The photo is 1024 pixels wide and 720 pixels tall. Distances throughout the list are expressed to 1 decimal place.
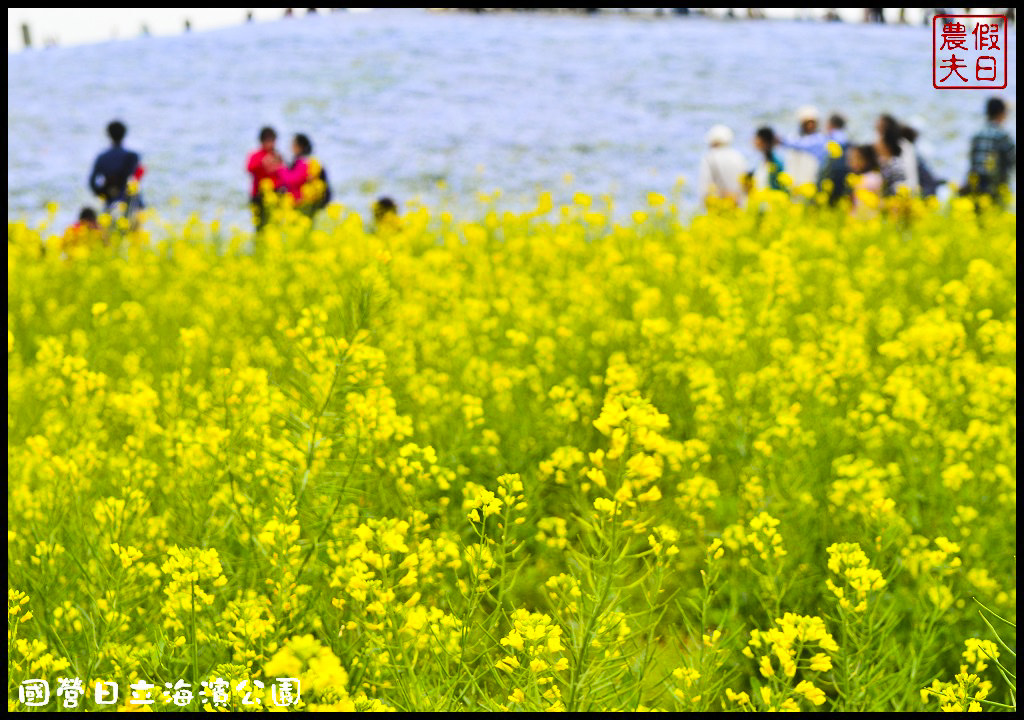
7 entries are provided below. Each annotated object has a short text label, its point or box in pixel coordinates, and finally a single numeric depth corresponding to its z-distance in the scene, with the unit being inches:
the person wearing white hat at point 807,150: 735.1
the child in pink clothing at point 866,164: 681.8
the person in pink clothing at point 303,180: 701.3
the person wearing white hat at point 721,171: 738.2
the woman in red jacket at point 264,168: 741.3
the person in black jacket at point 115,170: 716.7
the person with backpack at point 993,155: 709.3
